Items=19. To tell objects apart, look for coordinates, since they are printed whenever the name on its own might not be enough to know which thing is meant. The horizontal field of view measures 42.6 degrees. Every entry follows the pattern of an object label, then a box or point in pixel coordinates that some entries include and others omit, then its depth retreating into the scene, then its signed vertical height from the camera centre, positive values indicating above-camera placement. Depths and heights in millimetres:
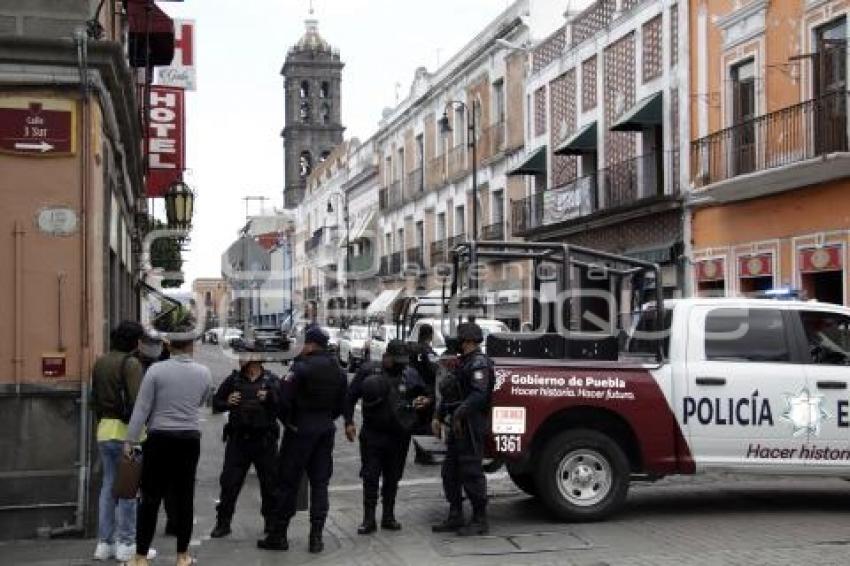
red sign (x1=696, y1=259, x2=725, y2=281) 23703 +767
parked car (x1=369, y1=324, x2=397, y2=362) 30438 -903
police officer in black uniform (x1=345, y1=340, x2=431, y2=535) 9148 -1035
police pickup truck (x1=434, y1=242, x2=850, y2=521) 9359 -864
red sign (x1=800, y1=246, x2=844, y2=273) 19812 +828
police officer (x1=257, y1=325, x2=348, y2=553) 8500 -986
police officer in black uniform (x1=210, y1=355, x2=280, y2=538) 9031 -1013
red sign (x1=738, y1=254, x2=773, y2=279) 22031 +793
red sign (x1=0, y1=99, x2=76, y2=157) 8727 +1455
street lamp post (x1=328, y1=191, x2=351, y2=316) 61825 +5848
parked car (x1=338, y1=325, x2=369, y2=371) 34594 -1224
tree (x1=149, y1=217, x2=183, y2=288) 27500 +1519
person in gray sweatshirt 7566 -893
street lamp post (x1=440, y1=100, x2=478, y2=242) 36719 +6348
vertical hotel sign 20250 +3189
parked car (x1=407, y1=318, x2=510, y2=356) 19938 -381
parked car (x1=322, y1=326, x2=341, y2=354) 39262 -979
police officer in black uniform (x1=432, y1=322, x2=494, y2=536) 8844 -1004
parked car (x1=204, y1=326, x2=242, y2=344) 47953 -1593
